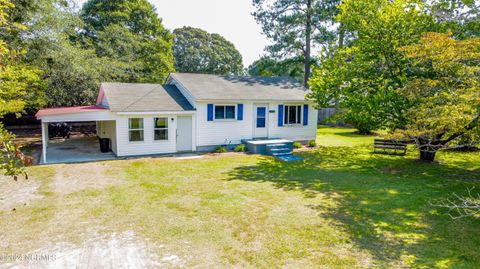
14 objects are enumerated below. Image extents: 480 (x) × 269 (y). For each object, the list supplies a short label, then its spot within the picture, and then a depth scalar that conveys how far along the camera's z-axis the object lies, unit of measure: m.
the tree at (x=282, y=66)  29.97
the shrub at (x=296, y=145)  17.07
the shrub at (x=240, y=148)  15.55
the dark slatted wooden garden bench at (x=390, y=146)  15.42
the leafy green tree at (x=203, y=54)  43.78
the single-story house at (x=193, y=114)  13.75
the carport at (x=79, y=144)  12.57
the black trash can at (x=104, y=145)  14.91
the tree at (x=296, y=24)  27.38
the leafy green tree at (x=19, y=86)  13.25
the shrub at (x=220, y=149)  15.33
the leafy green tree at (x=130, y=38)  24.66
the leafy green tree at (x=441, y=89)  8.02
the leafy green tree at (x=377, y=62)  12.05
